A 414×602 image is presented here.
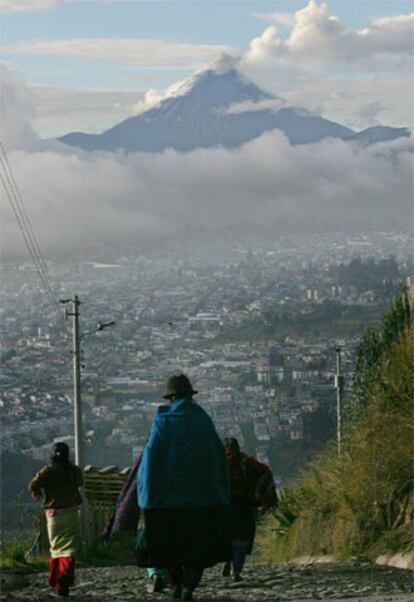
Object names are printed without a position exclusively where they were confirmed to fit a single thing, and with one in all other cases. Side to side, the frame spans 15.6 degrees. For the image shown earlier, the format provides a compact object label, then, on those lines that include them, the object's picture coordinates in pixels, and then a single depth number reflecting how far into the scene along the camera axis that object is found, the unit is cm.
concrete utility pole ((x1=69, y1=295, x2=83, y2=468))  2790
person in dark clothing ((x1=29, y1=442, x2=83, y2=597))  1341
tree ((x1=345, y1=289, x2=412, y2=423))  2309
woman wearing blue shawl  1099
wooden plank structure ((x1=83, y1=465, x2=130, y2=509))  2677
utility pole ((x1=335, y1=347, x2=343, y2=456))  3414
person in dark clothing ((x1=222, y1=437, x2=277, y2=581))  1452
